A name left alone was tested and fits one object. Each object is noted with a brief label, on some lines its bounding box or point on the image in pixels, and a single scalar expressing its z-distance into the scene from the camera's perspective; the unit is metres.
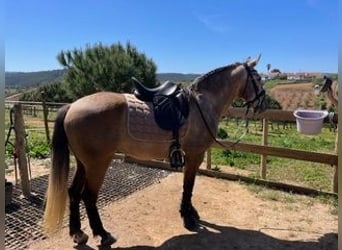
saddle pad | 3.06
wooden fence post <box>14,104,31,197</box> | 4.11
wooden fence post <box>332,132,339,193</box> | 4.27
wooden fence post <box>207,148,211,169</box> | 5.52
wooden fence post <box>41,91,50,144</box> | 7.66
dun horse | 2.90
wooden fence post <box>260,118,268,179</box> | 4.96
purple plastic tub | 3.68
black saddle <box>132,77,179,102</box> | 3.24
